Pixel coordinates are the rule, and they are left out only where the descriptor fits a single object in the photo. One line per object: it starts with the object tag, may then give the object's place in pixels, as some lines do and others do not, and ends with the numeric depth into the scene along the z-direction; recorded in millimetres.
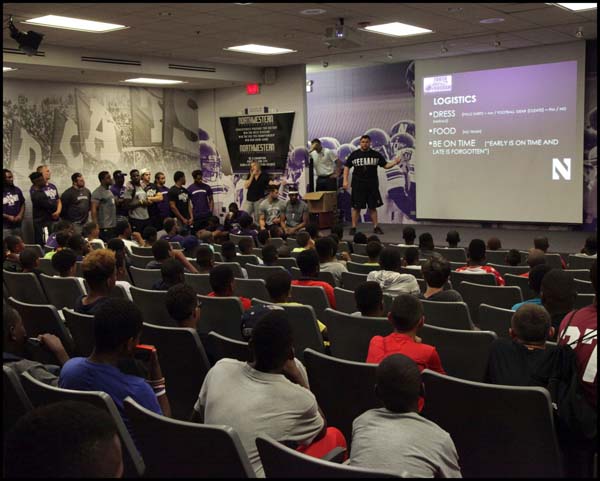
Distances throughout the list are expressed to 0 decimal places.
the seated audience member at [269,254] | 6492
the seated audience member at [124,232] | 8249
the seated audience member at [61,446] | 1442
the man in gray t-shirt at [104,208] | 11336
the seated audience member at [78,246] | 6742
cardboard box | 12977
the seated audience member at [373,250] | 6250
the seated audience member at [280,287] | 4273
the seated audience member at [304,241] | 6996
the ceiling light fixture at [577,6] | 8359
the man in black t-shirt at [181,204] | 12039
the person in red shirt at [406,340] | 3082
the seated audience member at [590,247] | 6785
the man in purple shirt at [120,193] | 12234
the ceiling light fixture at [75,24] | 8223
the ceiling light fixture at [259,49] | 10789
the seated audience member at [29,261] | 5871
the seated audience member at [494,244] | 7545
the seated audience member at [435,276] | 4512
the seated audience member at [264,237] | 8281
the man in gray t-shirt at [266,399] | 2396
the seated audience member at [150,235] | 7852
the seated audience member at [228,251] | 6727
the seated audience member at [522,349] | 2859
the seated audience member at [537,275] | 4457
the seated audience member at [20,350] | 2900
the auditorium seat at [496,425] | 2451
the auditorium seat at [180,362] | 3428
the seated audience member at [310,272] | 5078
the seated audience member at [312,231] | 8133
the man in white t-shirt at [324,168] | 13602
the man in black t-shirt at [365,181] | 12508
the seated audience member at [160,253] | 6074
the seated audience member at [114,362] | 2570
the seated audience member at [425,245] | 7102
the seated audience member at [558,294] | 3623
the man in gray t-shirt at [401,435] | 2057
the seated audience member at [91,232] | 7988
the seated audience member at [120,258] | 5887
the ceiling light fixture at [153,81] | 12789
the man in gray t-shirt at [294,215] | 11258
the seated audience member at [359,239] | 8359
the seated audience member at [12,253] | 6324
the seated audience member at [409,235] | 7496
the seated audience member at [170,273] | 4840
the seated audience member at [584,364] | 2758
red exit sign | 13852
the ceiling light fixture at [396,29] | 9383
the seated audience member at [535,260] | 5598
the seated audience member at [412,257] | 6386
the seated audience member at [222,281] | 4543
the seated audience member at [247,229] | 9734
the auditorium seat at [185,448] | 2014
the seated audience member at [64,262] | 5438
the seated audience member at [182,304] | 3668
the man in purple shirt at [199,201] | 12633
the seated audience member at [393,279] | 5008
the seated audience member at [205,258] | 5730
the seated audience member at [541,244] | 6805
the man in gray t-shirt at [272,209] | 11261
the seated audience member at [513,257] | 6523
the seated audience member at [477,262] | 5620
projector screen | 11680
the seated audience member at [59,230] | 7469
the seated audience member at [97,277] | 3988
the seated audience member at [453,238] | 7660
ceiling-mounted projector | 8914
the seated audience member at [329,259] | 6016
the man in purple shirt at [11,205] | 10805
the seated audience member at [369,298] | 3938
